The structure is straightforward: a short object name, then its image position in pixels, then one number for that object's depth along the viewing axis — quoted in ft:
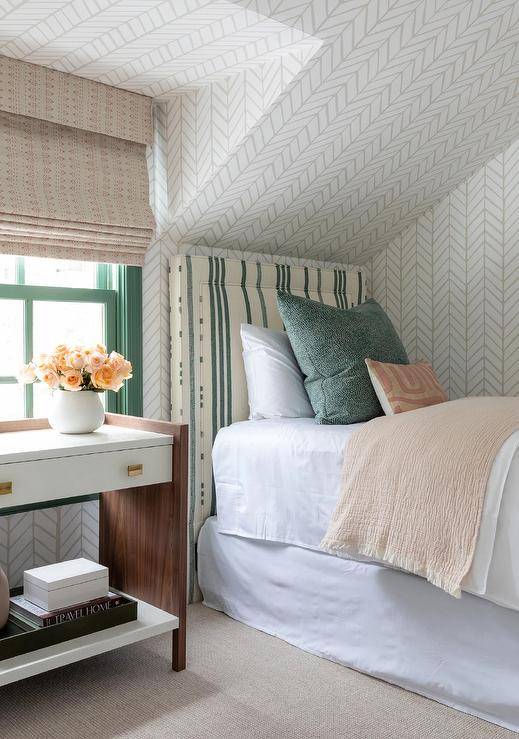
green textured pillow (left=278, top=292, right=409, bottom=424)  8.50
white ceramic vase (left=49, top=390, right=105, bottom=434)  7.48
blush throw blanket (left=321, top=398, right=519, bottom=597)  6.29
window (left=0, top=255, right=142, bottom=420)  8.47
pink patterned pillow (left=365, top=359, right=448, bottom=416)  8.36
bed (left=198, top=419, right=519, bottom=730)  6.36
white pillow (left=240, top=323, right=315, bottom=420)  9.16
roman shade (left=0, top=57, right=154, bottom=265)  7.67
